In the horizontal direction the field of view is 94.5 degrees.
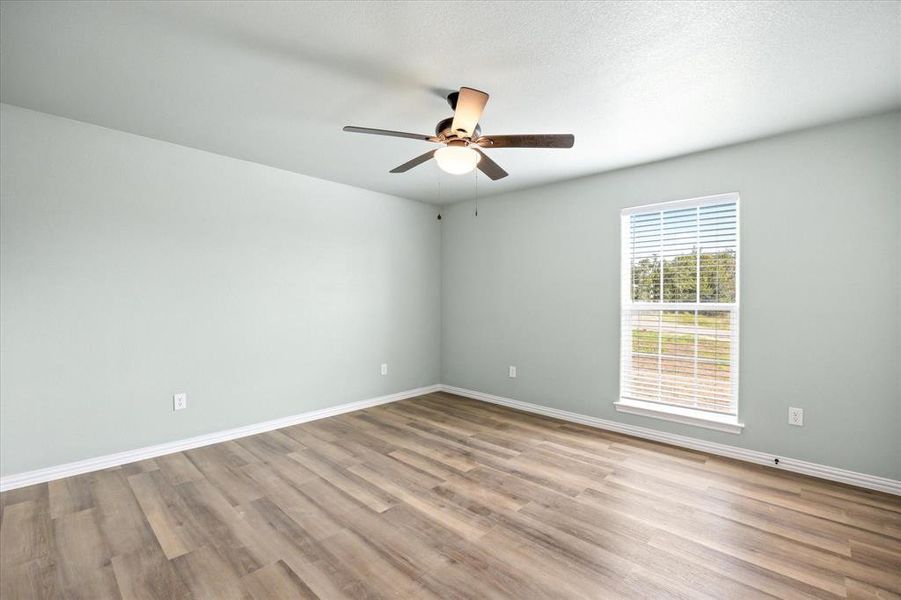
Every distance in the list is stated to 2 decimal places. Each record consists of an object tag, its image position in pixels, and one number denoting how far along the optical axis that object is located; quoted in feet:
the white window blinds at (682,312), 10.97
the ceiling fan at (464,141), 7.30
